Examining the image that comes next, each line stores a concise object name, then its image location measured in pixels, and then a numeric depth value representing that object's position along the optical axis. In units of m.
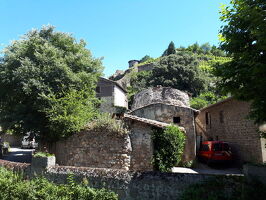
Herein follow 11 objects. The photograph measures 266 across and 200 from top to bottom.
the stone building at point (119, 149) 10.45
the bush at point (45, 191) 6.82
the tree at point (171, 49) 66.25
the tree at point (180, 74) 37.47
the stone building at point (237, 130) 12.07
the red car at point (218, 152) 13.61
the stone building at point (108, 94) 32.09
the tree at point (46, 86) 11.52
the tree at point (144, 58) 105.57
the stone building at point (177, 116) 15.10
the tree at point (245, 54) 4.77
